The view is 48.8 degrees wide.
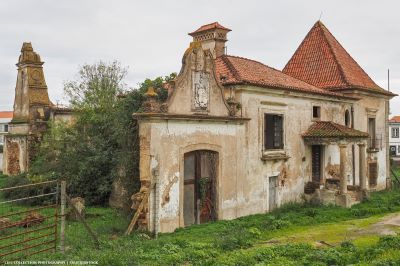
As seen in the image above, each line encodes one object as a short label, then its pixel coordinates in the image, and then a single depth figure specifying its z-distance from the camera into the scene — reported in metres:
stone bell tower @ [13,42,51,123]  27.66
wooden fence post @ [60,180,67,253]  9.83
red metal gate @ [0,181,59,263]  10.47
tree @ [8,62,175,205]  15.65
